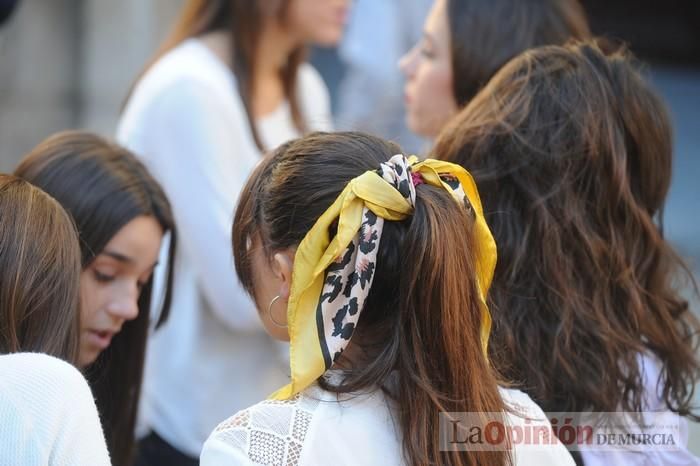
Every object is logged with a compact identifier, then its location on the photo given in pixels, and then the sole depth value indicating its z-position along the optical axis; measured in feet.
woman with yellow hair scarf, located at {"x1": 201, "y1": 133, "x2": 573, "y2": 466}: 10.46
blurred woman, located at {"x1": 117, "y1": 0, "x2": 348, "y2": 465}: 17.90
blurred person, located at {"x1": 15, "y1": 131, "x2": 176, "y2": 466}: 14.60
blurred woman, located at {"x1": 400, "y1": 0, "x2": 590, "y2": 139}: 17.56
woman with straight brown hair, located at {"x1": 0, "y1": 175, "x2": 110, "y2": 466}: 10.13
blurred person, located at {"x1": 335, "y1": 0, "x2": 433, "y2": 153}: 27.53
